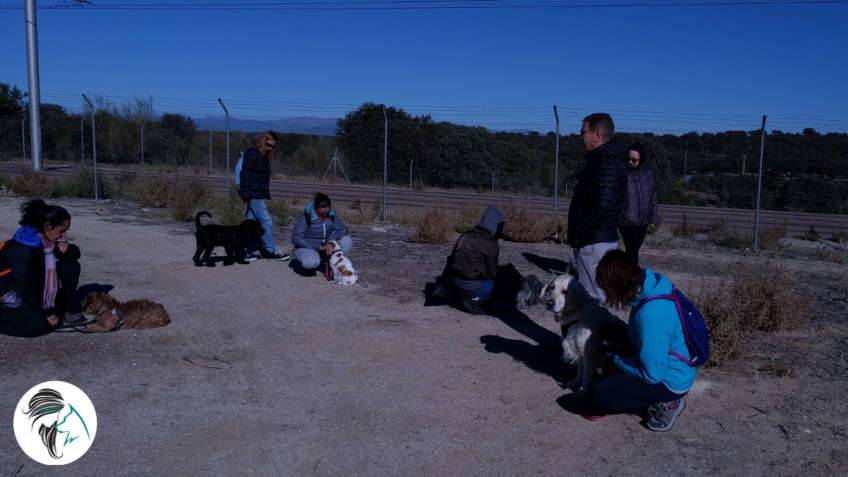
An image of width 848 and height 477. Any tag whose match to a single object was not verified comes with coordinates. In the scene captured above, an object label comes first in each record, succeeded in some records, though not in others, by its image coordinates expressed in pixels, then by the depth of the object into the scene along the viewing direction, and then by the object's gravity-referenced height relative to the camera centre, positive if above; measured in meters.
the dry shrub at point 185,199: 13.81 -0.84
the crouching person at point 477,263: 7.06 -0.96
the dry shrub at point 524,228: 12.17 -1.02
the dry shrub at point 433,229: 11.62 -1.04
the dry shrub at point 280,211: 13.84 -0.99
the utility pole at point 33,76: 22.16 +2.47
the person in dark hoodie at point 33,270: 5.59 -0.91
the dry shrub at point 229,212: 13.00 -0.97
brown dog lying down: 6.16 -1.39
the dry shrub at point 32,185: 18.39 -0.79
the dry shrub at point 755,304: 6.03 -1.17
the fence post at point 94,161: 17.08 -0.10
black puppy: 9.00 -0.99
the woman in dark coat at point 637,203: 7.39 -0.33
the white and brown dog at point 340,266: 8.46 -1.22
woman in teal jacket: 4.18 -0.99
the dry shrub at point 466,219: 13.20 -0.99
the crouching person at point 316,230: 8.78 -0.84
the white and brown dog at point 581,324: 4.73 -1.04
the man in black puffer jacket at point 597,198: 5.40 -0.21
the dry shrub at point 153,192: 16.39 -0.79
